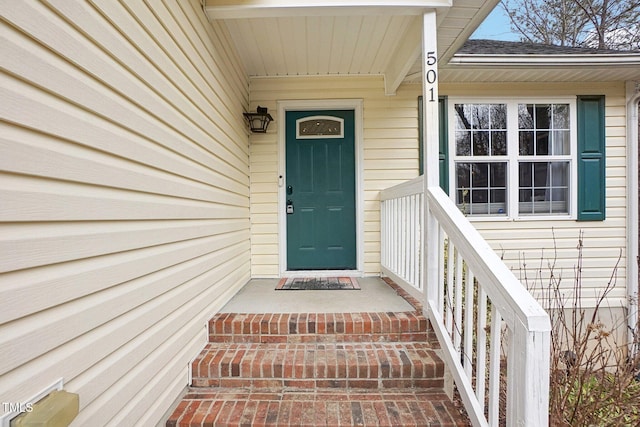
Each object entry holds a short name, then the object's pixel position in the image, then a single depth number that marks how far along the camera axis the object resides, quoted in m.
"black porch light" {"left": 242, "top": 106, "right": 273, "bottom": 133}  3.17
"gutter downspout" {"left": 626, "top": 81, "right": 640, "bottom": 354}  3.39
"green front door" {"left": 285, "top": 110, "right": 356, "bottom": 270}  3.43
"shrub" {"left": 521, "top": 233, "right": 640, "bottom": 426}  1.51
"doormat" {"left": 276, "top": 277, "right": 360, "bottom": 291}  2.83
